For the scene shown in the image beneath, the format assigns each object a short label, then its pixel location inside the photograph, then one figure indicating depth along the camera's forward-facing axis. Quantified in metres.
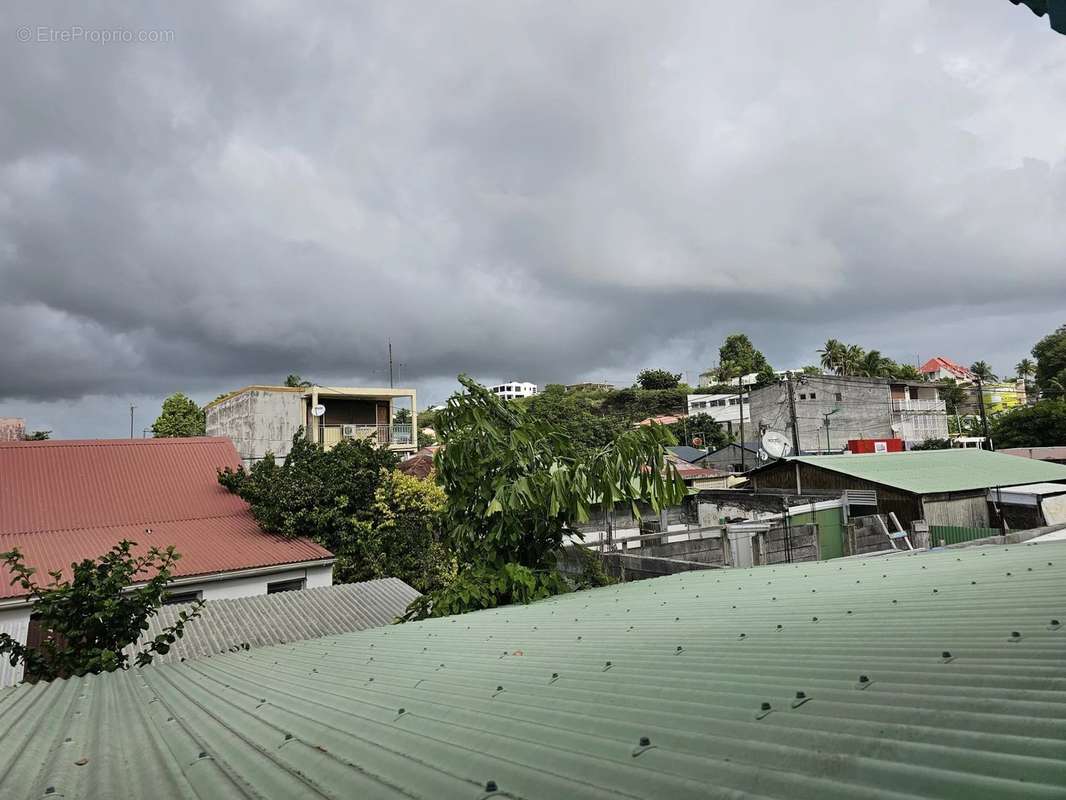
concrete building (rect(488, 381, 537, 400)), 167.12
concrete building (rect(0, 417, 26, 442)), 33.84
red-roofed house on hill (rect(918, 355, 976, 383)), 95.82
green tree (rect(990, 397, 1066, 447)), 42.44
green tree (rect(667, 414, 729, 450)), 59.31
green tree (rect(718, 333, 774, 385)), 83.25
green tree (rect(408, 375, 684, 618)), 7.92
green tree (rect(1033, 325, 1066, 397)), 61.17
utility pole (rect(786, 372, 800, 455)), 26.53
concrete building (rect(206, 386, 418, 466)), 32.09
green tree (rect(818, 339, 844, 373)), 74.44
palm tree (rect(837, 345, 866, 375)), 72.50
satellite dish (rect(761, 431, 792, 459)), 19.72
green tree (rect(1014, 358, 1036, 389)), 88.23
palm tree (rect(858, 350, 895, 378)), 71.25
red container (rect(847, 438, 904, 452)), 31.47
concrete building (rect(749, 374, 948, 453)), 43.03
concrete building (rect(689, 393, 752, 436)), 61.49
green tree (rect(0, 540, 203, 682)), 6.55
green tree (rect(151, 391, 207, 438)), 47.41
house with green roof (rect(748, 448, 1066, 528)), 20.39
